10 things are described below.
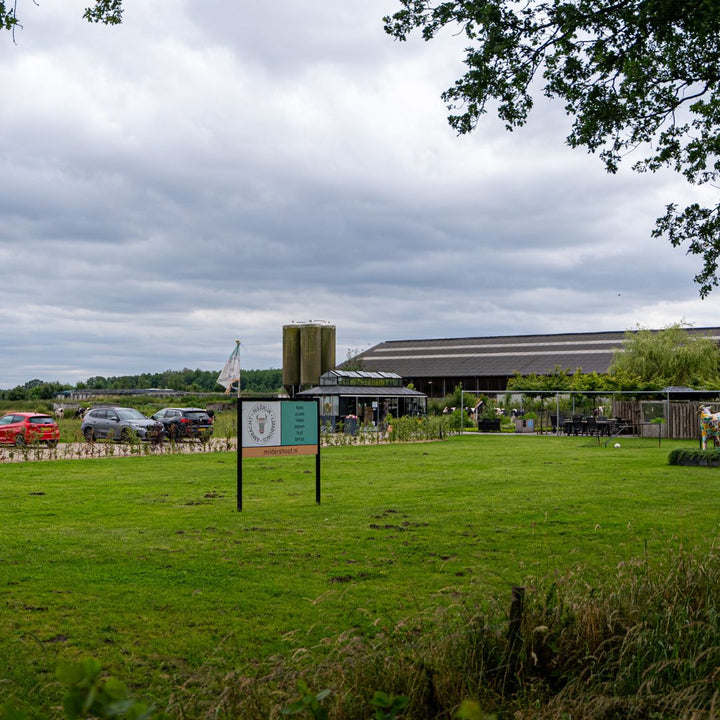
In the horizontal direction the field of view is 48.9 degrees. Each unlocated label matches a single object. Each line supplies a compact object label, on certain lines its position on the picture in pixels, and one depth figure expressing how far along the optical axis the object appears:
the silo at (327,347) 64.69
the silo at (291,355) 64.31
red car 26.22
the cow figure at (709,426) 25.53
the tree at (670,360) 51.16
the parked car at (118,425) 28.92
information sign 13.06
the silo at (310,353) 63.88
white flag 36.52
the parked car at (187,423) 30.30
